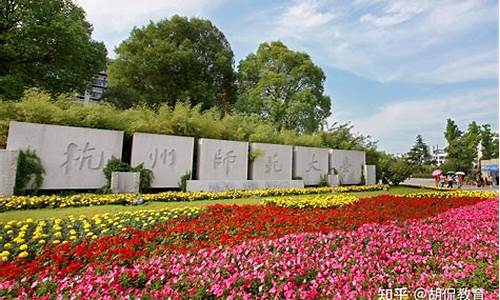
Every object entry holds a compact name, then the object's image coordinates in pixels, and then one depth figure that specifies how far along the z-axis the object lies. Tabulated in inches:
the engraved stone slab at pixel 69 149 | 310.5
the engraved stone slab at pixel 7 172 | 283.6
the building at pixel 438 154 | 2879.9
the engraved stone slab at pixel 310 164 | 529.0
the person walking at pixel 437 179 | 791.3
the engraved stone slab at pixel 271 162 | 473.7
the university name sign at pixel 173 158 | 321.7
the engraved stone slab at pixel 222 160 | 418.3
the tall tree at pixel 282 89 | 744.3
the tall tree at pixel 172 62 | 706.2
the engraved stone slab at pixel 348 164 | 582.9
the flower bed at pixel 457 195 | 360.2
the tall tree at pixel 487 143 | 1123.3
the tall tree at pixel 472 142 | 1161.4
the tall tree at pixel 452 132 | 1222.3
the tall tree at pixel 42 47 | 461.4
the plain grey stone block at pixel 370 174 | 619.5
